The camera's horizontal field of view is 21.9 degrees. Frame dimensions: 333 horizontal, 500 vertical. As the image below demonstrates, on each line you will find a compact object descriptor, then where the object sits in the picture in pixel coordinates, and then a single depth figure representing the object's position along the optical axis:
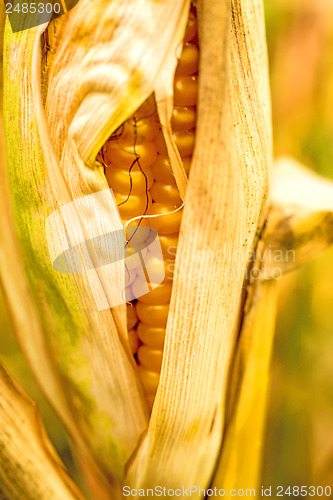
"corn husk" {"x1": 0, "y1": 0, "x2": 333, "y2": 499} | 0.25
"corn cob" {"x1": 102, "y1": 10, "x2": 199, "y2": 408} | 0.25
